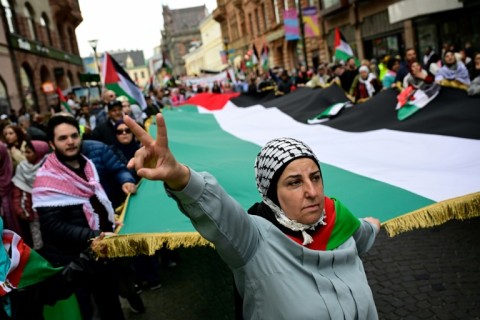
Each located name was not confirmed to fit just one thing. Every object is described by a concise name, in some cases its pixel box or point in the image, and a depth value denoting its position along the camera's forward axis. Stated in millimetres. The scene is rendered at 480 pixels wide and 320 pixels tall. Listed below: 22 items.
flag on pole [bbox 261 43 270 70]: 17709
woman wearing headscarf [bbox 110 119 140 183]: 4289
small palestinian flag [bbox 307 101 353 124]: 6520
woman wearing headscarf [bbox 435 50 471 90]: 7143
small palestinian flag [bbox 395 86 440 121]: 5172
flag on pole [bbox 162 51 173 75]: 17156
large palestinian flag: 2754
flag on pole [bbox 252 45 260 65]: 18734
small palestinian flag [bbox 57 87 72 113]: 11000
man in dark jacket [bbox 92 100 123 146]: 4652
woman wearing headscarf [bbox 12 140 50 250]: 3996
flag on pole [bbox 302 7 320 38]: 19766
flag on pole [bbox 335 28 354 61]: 11336
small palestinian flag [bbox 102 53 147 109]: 6676
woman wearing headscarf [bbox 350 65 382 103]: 8758
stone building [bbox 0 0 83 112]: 20656
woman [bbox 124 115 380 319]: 1450
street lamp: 18077
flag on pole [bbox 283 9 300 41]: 20188
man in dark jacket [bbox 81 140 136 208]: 3451
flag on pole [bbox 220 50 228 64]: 42466
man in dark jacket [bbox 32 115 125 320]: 2773
